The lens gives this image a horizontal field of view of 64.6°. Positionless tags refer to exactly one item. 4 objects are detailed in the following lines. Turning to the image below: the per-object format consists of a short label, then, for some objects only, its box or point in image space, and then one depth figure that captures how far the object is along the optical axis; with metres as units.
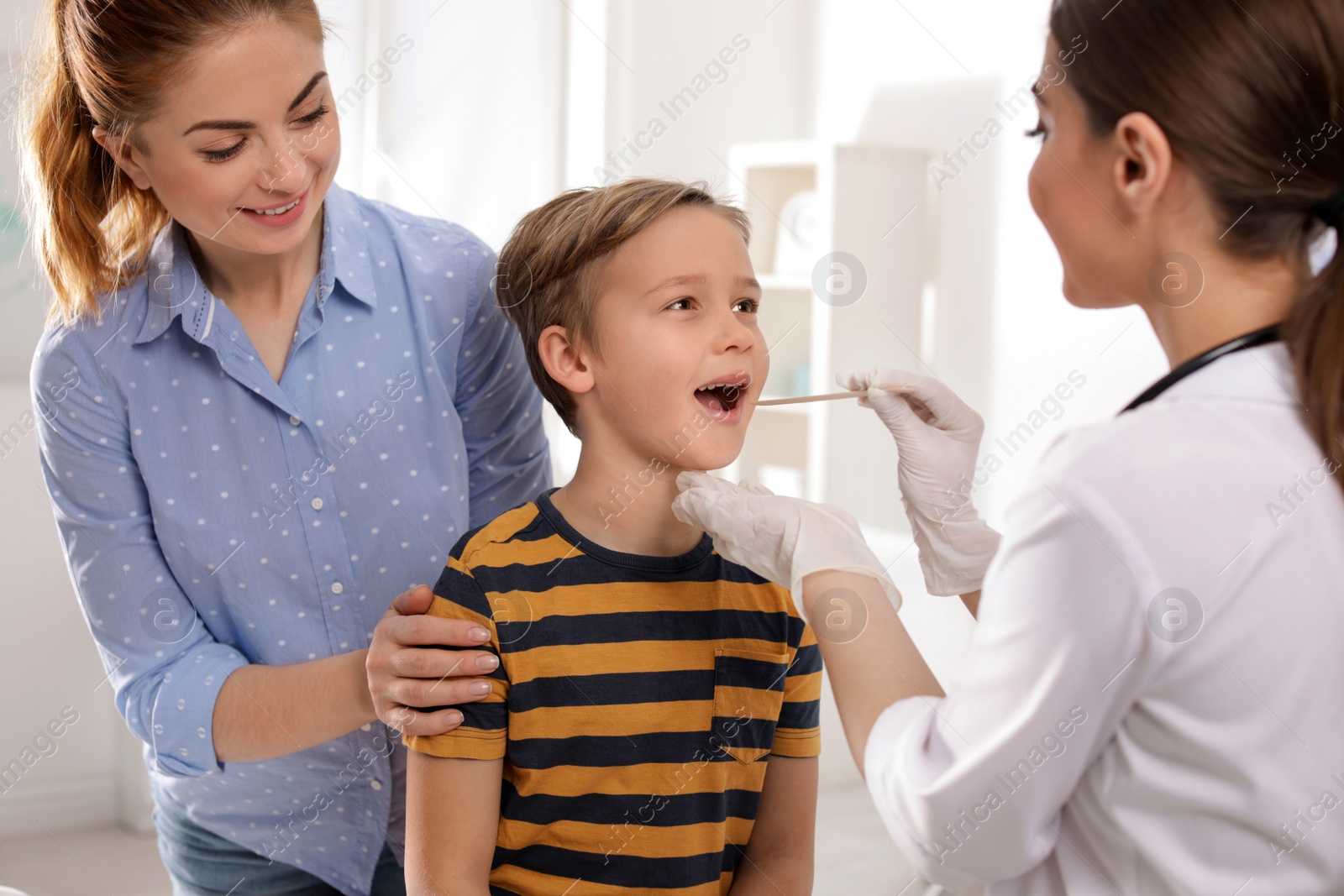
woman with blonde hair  1.17
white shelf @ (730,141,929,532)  3.17
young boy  1.07
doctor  0.70
